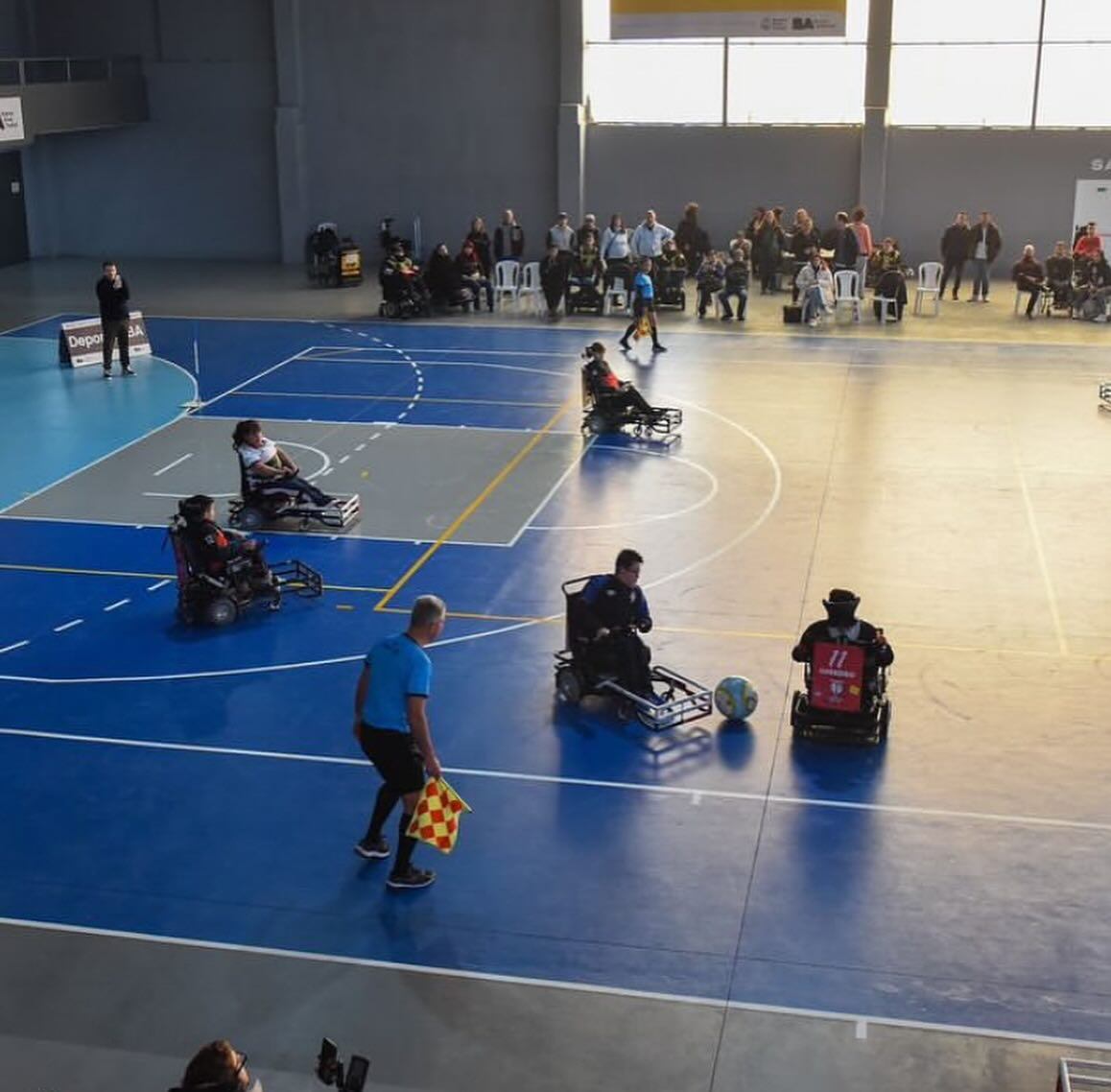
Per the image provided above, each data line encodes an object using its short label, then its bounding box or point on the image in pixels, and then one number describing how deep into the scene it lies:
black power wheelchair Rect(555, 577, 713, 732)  12.66
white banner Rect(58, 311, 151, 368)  26.92
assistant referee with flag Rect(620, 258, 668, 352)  27.45
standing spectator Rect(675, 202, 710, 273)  35.44
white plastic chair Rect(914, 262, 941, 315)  31.91
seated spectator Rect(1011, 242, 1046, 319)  31.20
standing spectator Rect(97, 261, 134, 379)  25.48
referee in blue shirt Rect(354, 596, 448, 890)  9.71
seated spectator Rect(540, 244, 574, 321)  31.27
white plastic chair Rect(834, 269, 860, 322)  30.97
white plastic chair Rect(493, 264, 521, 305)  33.22
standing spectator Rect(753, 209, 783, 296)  33.72
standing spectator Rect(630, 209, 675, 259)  32.47
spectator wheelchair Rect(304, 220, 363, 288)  35.34
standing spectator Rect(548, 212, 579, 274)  32.44
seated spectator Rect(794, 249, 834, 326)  29.97
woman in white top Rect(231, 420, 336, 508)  17.58
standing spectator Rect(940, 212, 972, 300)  33.50
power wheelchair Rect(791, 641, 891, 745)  12.20
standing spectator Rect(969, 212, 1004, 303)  33.49
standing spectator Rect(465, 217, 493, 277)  33.09
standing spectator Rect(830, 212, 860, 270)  32.12
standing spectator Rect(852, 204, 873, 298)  32.25
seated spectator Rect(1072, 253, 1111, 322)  30.78
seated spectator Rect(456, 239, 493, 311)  32.09
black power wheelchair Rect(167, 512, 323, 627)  14.87
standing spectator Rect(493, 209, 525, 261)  34.88
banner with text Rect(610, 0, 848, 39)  34.78
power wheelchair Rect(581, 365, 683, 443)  21.67
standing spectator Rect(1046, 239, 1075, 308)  31.27
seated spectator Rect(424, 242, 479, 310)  31.77
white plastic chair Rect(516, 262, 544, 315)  32.31
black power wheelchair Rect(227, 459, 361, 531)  17.80
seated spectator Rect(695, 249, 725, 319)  30.75
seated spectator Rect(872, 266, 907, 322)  30.27
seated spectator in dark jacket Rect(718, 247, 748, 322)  30.62
